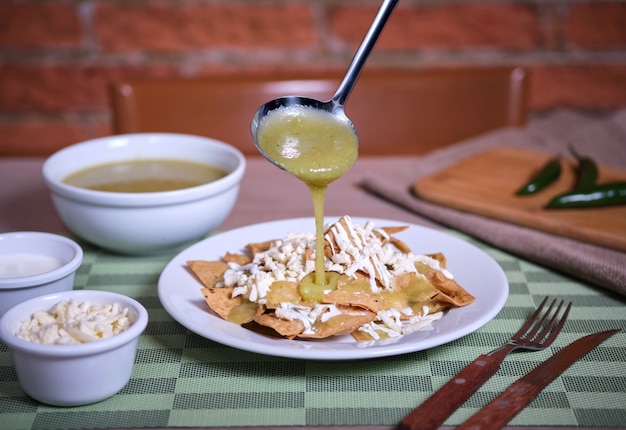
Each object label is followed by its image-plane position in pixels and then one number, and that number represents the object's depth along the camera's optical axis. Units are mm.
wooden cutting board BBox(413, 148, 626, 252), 1659
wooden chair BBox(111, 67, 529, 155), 2418
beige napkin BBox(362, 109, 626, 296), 1491
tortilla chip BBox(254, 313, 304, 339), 1138
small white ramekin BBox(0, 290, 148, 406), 1000
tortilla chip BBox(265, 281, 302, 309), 1205
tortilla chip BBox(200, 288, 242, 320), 1223
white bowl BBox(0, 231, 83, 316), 1212
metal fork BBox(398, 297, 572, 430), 989
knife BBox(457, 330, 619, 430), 995
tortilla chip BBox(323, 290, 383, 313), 1197
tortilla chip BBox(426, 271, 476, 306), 1251
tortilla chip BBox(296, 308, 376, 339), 1150
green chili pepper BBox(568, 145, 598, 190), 1866
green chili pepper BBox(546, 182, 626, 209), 1775
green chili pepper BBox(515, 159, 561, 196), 1870
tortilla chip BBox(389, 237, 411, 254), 1437
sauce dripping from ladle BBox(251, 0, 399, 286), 1315
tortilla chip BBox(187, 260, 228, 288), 1347
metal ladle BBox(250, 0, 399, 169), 1402
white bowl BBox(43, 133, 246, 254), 1464
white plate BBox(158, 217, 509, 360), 1081
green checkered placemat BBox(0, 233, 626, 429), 1040
